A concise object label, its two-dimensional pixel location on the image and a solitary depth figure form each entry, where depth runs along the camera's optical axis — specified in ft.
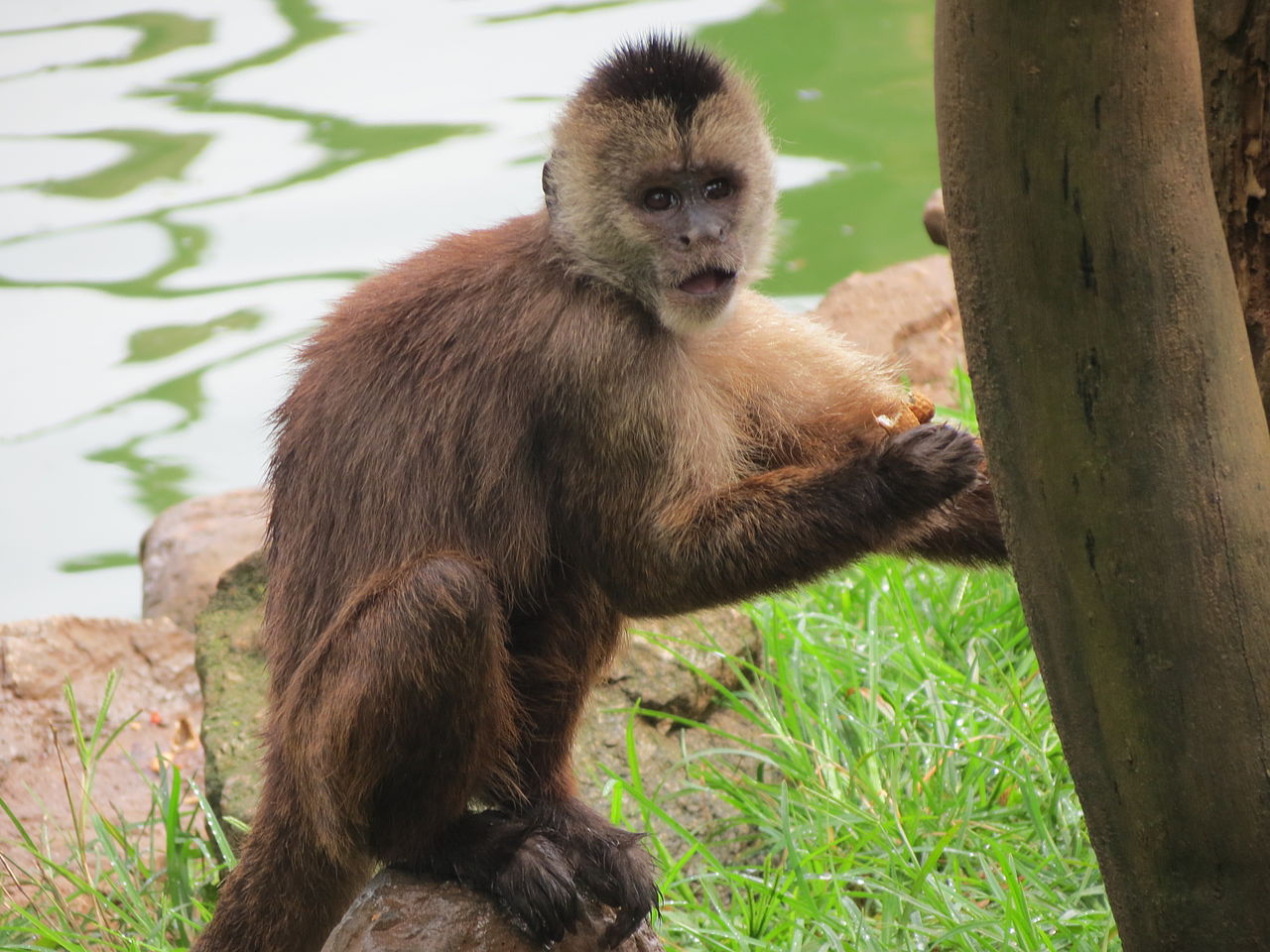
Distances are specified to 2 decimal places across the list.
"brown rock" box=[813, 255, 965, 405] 49.39
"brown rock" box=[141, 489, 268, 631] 47.78
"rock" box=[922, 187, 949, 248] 49.70
